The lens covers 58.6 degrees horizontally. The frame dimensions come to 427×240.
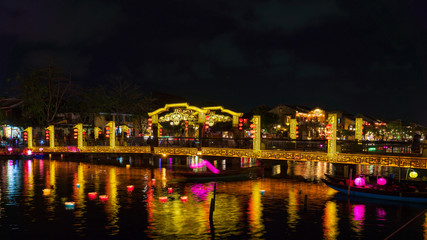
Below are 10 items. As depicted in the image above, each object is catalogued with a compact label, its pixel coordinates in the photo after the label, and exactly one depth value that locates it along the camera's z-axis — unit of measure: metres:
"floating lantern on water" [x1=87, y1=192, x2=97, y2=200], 22.87
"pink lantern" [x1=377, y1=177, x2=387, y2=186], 23.39
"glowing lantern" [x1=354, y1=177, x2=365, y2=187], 23.84
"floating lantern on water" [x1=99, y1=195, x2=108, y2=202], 22.41
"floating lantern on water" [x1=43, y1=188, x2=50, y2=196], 24.01
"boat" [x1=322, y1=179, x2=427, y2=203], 22.03
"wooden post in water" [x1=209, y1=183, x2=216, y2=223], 17.38
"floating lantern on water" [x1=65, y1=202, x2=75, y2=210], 20.20
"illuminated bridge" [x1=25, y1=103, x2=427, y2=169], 27.39
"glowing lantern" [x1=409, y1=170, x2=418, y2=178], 24.30
